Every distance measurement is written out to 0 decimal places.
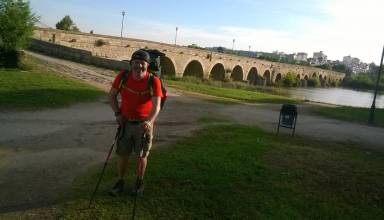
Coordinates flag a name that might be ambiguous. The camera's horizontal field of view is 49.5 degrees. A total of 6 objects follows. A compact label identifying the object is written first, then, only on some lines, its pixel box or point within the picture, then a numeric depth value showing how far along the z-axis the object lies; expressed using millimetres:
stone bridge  29484
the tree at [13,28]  15758
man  4883
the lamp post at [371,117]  17780
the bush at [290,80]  68812
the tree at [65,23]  49812
